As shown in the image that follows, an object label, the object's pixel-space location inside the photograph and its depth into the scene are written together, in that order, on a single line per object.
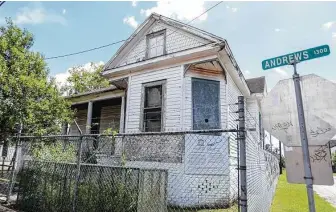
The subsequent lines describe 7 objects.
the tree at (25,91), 9.65
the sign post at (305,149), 2.33
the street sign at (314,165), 2.36
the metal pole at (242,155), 3.09
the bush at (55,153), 6.26
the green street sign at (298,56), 2.56
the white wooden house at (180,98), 7.48
